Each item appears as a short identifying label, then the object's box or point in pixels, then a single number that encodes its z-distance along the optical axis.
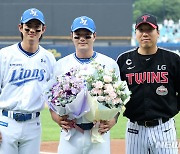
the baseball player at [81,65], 6.80
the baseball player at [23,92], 7.48
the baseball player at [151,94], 7.46
